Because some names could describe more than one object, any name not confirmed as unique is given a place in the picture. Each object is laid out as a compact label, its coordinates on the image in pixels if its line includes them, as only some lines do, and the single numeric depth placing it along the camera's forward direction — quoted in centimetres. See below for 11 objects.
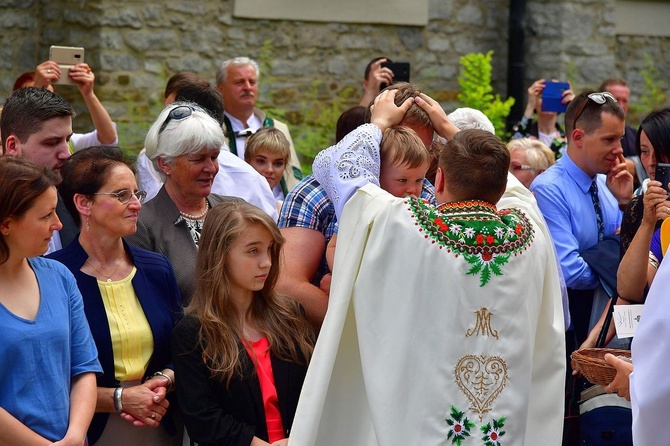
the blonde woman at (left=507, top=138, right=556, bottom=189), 630
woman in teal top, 323
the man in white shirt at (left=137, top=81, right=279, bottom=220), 514
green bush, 995
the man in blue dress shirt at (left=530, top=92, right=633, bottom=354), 511
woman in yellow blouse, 367
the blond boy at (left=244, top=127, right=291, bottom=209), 630
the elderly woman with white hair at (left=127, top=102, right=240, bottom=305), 416
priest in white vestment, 330
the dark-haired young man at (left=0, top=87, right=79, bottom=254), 426
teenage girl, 358
